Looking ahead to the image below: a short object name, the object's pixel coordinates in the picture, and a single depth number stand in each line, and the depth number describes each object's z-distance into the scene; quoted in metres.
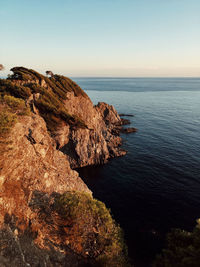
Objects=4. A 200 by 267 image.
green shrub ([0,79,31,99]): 36.78
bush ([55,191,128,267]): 16.28
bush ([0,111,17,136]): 16.64
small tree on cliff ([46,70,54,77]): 60.50
